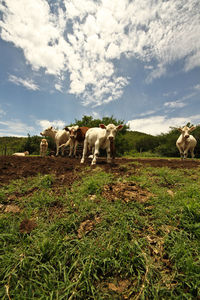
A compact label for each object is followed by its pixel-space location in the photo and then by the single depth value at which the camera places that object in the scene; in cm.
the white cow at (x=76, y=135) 869
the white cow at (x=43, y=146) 1182
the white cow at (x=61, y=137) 1071
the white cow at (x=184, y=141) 903
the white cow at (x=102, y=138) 524
